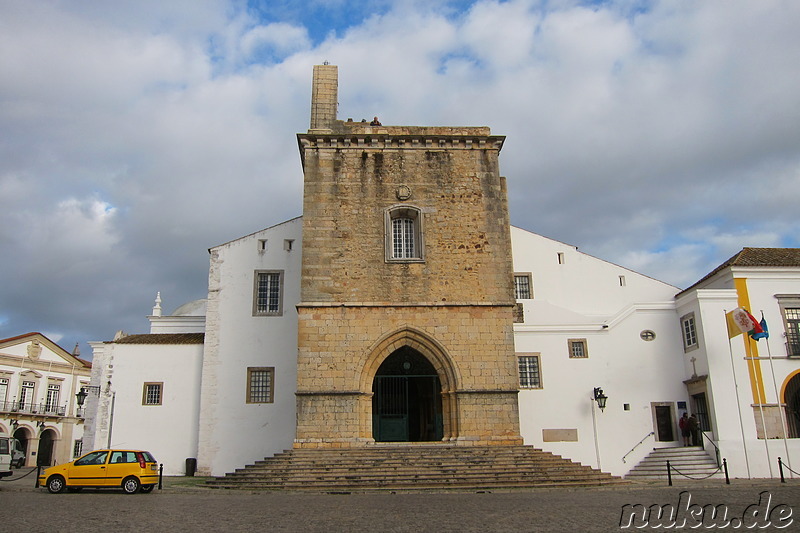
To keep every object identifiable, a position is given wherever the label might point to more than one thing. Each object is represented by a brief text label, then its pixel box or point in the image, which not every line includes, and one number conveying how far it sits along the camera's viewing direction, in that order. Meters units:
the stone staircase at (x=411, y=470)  17.78
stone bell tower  20.48
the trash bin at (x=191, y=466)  24.34
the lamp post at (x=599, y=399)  23.00
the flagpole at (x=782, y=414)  21.16
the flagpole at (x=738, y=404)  21.20
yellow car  17.56
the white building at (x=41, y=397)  42.34
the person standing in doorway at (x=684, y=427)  22.80
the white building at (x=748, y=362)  21.42
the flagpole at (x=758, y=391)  21.52
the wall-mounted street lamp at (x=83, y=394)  24.26
